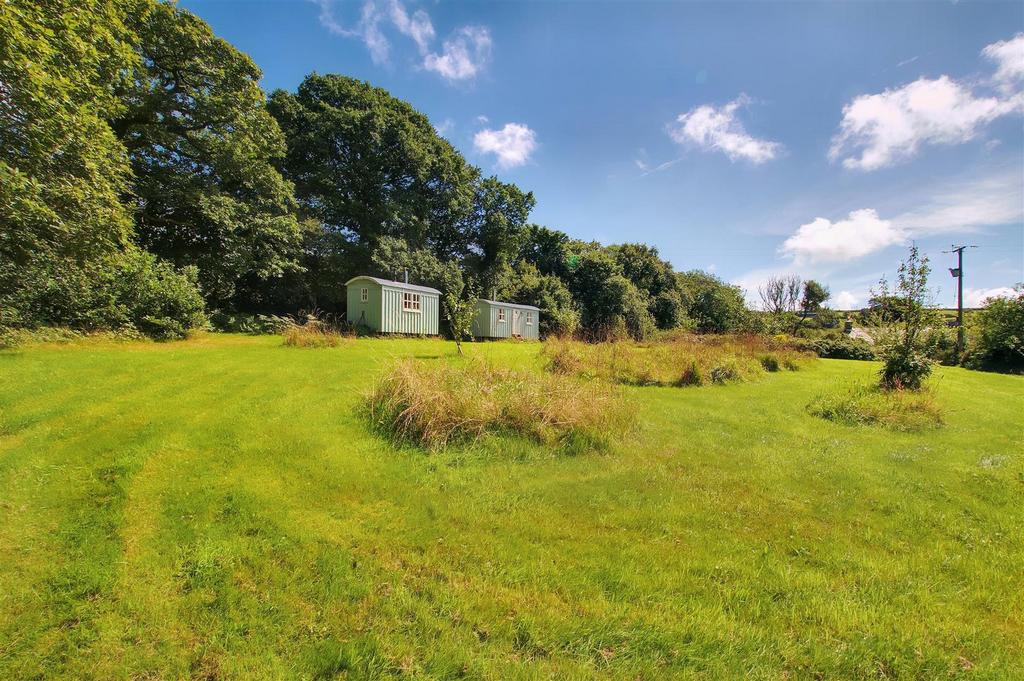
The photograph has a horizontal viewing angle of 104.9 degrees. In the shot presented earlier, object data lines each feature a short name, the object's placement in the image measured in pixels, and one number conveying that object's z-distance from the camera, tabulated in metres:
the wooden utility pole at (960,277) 23.62
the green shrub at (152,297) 11.98
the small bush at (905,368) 8.40
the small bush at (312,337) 11.88
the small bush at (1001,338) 17.94
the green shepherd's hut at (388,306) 17.39
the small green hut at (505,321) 22.70
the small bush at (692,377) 9.60
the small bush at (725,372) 10.21
